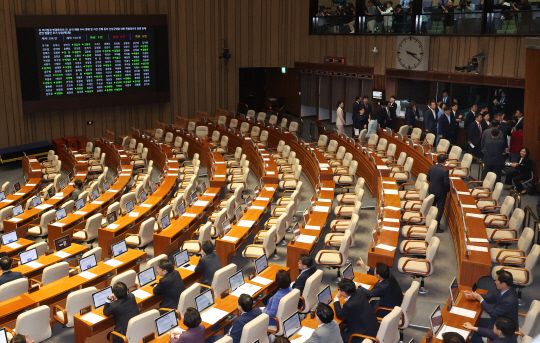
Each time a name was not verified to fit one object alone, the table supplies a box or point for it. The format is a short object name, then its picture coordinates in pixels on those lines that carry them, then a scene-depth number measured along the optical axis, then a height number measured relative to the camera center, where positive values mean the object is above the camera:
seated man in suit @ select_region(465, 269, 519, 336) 6.23 -2.67
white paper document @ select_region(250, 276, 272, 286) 7.59 -2.94
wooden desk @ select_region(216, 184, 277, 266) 9.27 -2.91
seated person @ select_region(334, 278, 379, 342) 6.29 -2.79
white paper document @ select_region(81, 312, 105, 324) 6.64 -3.00
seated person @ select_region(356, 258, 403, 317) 6.89 -2.77
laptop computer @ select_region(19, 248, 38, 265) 8.84 -3.02
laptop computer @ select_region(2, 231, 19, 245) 9.95 -3.08
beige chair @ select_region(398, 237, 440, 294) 7.98 -2.93
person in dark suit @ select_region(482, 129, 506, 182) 12.12 -1.98
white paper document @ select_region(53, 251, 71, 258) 9.05 -3.06
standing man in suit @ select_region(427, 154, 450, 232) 10.48 -2.26
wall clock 17.23 +0.22
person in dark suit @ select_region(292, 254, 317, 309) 7.43 -2.76
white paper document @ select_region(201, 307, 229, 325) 6.62 -2.99
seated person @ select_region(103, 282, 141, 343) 6.62 -2.86
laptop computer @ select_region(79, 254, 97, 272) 8.23 -2.92
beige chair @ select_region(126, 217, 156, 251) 9.98 -3.09
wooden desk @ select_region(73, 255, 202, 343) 6.61 -3.10
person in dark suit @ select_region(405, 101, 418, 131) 16.70 -1.59
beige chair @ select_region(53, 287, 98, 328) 7.06 -3.00
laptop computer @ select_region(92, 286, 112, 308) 6.96 -2.87
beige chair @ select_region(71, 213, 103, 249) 10.52 -3.13
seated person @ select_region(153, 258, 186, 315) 7.24 -2.85
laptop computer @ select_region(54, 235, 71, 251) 9.27 -2.95
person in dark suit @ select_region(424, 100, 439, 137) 15.57 -1.60
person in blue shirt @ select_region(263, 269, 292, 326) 6.85 -2.78
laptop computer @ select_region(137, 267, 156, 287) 7.60 -2.88
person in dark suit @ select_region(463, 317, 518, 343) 5.44 -2.58
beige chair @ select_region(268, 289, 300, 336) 6.55 -2.88
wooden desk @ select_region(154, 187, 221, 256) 9.76 -2.98
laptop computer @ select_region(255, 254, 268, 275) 7.94 -2.86
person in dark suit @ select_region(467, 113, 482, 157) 13.98 -1.88
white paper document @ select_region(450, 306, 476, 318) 6.42 -2.85
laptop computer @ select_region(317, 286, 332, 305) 6.93 -2.88
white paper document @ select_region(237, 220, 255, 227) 9.92 -2.83
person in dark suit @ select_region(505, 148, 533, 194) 12.05 -2.33
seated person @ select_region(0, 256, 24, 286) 7.77 -2.91
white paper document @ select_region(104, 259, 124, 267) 8.44 -2.99
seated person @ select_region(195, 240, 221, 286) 7.90 -2.81
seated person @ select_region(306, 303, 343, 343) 5.70 -2.69
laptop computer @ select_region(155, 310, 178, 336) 6.25 -2.88
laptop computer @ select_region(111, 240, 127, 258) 8.81 -2.91
